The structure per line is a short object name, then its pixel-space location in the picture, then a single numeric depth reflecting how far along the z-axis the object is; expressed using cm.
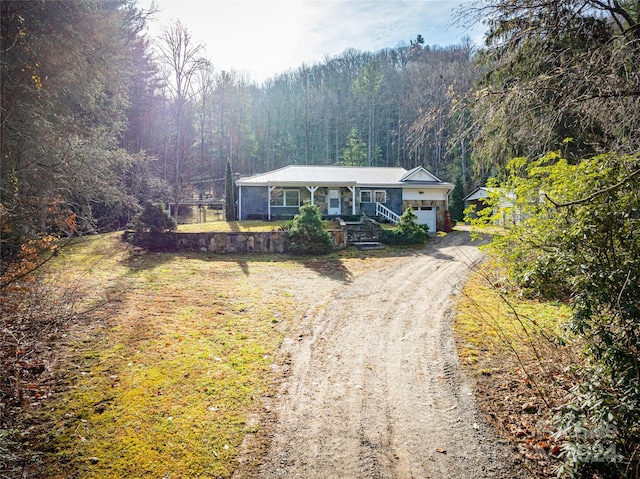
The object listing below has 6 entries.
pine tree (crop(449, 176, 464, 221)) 2914
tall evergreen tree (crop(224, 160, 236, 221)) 2211
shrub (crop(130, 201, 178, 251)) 1432
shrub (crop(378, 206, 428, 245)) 1664
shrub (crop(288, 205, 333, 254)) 1422
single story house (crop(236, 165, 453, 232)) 2161
